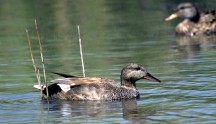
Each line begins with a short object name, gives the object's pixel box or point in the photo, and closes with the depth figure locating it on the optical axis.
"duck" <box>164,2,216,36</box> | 26.50
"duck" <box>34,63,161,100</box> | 15.56
